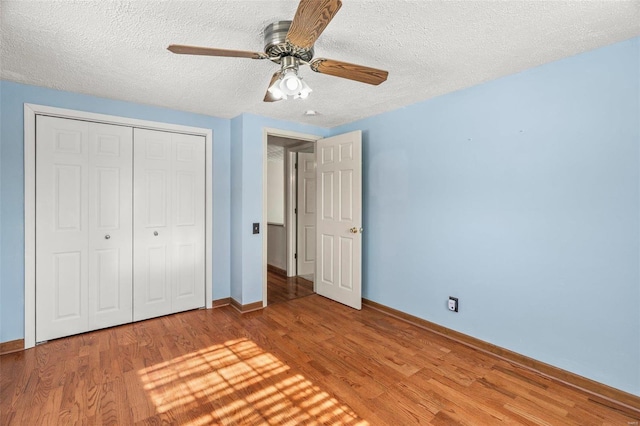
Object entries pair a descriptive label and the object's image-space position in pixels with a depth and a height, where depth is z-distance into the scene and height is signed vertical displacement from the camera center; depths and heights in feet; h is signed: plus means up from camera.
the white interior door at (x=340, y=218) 11.35 -0.18
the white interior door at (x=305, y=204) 16.38 +0.53
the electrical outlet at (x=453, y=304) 8.98 -2.69
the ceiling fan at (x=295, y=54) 4.36 +2.73
